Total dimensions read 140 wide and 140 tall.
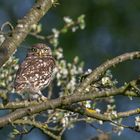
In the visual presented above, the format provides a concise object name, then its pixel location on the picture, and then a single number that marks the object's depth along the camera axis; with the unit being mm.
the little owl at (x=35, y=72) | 15062
